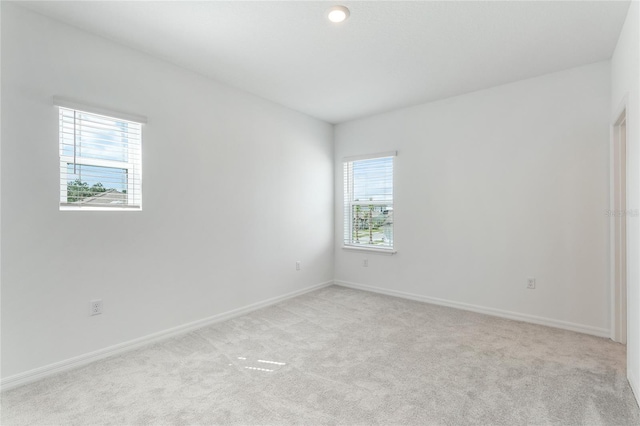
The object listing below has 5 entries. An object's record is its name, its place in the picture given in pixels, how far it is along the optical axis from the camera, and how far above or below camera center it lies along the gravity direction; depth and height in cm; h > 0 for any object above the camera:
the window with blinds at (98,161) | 239 +43
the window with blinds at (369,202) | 449 +20
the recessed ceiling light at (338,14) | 215 +143
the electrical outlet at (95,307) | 248 -75
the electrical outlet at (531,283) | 331 -72
